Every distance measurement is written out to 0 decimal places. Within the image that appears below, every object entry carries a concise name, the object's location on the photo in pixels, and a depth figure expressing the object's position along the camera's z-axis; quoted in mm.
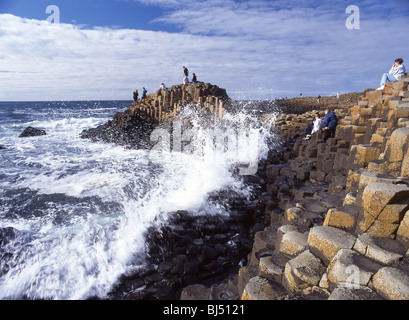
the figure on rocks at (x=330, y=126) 8383
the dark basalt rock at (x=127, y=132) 16847
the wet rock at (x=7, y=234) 5062
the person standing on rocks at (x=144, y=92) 22688
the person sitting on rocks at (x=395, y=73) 7750
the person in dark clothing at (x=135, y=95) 24391
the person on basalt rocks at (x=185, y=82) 19356
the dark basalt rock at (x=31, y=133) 21520
